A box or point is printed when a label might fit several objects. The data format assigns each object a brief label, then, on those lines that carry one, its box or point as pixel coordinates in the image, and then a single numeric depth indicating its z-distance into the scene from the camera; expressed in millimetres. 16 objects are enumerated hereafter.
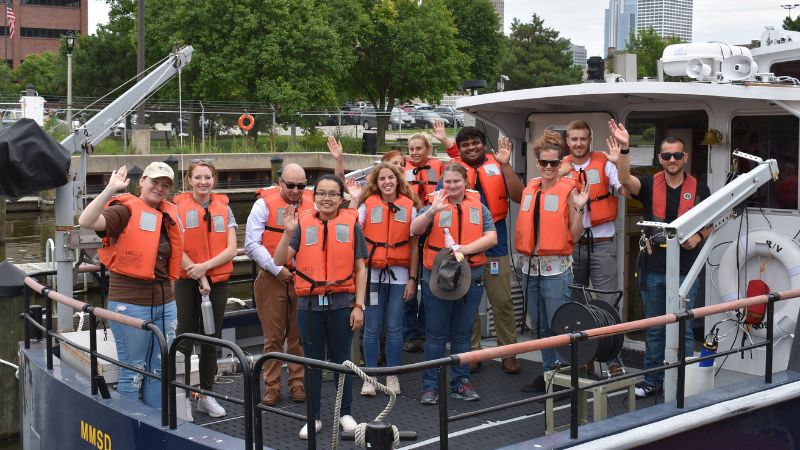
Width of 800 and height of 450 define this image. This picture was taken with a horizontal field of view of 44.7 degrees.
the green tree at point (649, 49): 54125
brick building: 70375
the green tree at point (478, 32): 51031
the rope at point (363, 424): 4752
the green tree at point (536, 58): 58375
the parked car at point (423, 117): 47094
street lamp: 25344
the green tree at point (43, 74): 42469
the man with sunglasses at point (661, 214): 6941
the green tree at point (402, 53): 42156
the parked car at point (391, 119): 38750
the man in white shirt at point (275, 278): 6988
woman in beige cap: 6316
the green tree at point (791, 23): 48231
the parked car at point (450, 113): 39906
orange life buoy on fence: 33766
